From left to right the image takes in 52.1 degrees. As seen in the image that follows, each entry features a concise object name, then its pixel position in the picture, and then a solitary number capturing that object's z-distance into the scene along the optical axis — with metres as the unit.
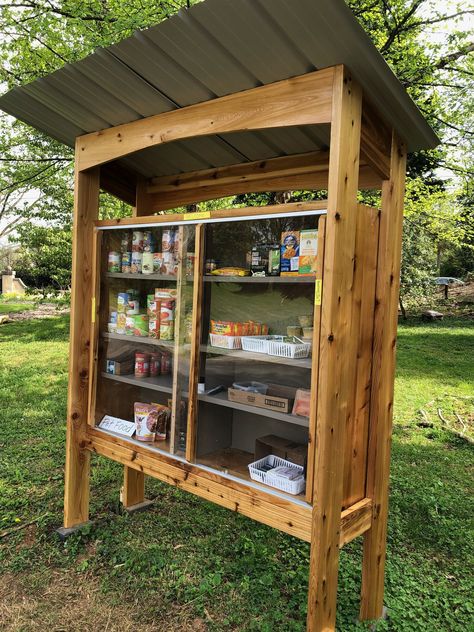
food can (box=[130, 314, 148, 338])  3.20
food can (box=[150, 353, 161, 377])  3.16
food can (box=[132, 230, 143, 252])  3.15
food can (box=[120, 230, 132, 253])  3.21
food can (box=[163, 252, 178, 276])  2.95
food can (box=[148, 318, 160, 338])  3.10
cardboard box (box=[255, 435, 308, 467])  2.50
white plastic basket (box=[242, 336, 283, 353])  2.63
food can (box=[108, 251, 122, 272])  3.26
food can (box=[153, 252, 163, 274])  3.05
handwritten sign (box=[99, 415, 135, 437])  3.10
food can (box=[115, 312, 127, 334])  3.26
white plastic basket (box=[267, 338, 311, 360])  2.41
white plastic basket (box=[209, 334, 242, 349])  2.75
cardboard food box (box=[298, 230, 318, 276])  2.31
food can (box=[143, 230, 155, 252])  3.09
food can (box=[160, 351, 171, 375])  3.05
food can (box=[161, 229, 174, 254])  2.93
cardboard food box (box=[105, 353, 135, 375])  3.27
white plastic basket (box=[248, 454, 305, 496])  2.26
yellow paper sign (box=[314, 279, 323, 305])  2.07
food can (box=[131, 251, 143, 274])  3.18
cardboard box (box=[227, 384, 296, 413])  2.46
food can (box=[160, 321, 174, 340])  2.98
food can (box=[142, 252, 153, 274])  3.11
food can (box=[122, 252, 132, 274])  3.24
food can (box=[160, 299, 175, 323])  3.01
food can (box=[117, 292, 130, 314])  3.28
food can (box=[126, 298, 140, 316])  3.26
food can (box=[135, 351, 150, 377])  3.19
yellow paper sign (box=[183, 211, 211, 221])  2.56
